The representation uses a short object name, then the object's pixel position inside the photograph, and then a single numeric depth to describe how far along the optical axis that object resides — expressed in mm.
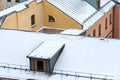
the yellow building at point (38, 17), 53716
